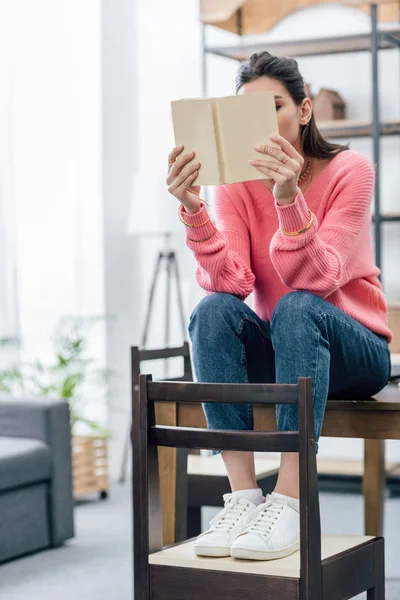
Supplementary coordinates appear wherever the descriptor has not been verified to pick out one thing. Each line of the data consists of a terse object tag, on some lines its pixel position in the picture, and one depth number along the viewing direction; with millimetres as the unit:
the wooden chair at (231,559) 1593
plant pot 4184
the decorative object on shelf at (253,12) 4125
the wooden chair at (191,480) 2453
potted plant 4215
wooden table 1813
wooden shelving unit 3983
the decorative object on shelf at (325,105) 4156
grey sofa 3232
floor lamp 4414
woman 1766
